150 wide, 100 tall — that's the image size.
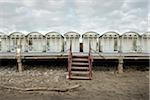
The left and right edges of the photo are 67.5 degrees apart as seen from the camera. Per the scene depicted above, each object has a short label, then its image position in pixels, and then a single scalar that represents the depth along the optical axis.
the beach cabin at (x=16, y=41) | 6.98
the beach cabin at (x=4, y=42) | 6.99
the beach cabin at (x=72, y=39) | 6.90
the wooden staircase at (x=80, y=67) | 5.32
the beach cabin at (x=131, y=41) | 6.83
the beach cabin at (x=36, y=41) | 6.92
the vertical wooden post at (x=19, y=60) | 6.11
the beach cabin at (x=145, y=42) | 6.83
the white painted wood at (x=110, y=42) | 6.81
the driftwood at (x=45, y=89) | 4.28
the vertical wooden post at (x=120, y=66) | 6.08
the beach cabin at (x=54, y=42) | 6.90
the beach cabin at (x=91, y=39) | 6.85
